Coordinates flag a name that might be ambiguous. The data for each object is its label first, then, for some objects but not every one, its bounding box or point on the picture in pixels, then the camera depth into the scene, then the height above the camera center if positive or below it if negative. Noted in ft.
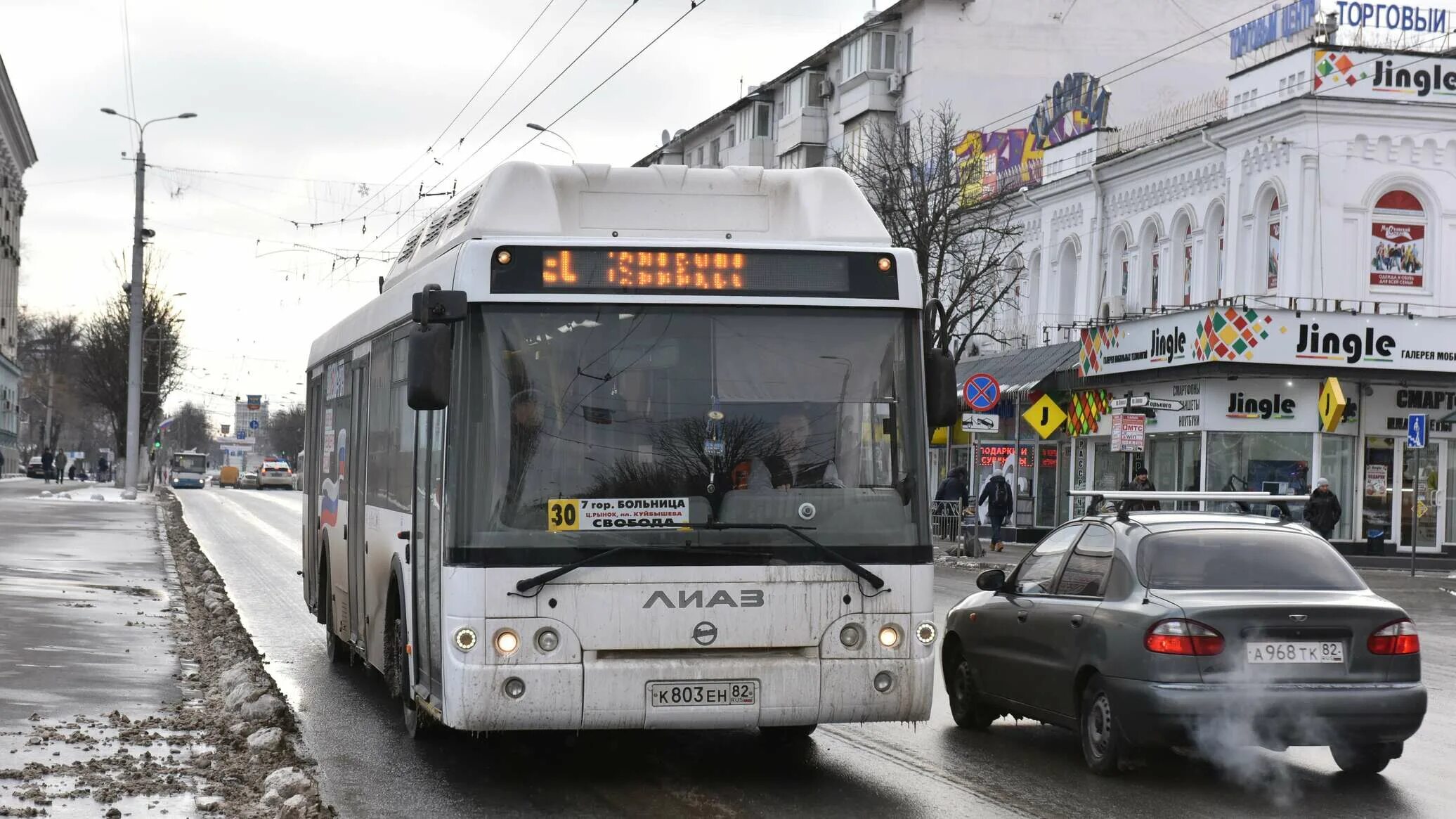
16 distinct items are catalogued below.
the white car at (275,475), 339.77 -6.56
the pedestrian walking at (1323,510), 101.50 -2.82
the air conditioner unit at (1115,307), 130.11 +10.28
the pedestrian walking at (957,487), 126.41 -2.43
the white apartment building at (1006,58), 183.83 +39.78
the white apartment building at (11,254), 291.58 +30.09
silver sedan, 29.09 -3.05
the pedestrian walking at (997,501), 123.03 -3.26
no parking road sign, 101.71 +3.26
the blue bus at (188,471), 347.36 -6.58
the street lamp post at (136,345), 163.43 +8.13
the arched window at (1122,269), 133.18 +13.38
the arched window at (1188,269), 124.36 +12.51
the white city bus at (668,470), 27.48 -0.35
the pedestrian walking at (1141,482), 110.52 -1.66
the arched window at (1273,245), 114.32 +13.06
